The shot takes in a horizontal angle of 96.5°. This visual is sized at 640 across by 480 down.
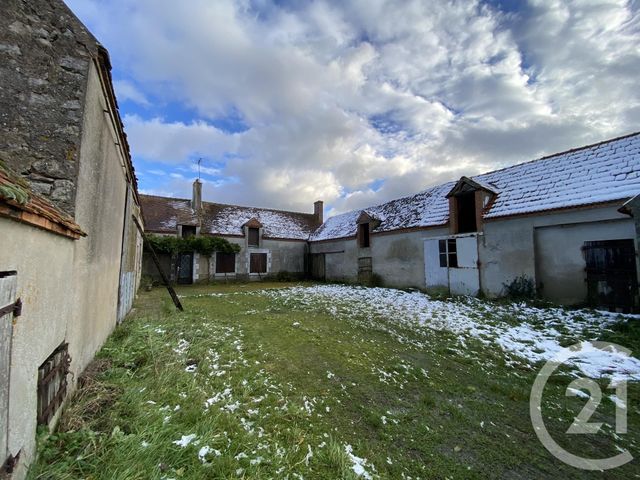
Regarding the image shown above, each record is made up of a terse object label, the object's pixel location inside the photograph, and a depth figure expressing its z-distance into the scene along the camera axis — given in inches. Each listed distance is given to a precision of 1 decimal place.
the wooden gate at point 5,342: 67.1
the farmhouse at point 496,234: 351.3
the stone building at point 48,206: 75.4
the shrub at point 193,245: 738.2
